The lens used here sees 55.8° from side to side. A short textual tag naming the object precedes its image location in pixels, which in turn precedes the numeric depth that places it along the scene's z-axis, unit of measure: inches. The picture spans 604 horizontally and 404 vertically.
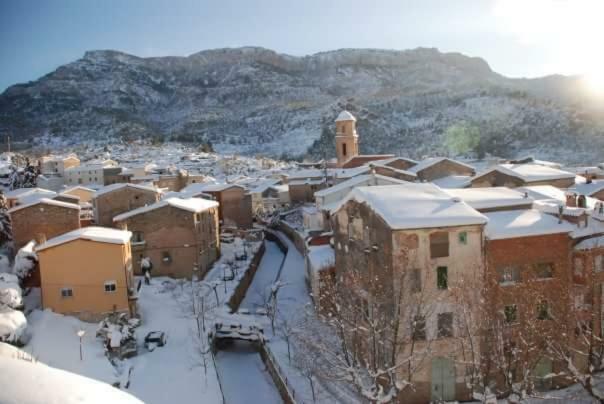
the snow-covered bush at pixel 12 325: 800.3
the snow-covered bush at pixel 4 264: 1046.0
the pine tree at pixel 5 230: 1216.4
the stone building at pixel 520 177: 1295.5
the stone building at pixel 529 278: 712.4
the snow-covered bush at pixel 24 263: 995.8
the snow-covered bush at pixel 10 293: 873.5
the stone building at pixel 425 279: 744.3
